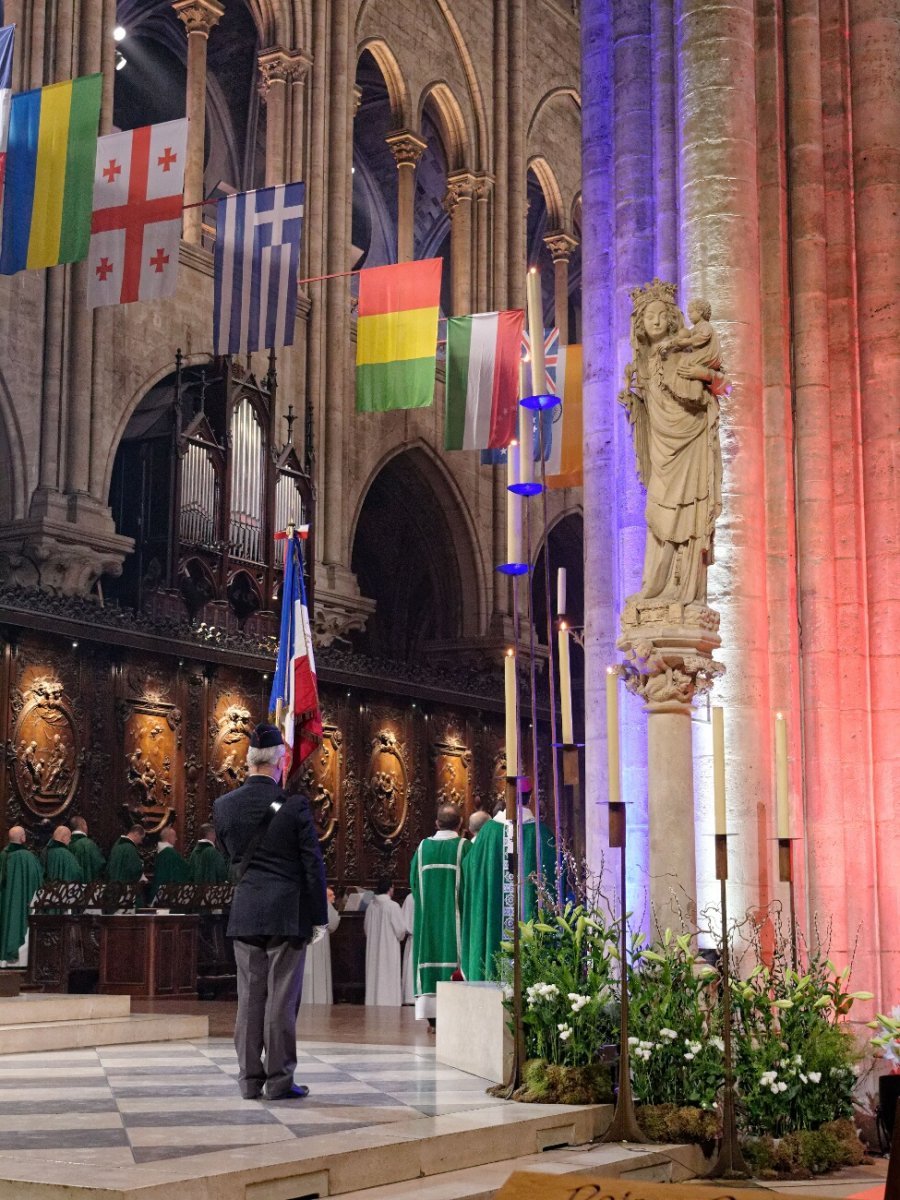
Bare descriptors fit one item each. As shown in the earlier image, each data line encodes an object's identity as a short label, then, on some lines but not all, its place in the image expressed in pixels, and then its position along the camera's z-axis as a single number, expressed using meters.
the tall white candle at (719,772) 6.79
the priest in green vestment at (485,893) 9.89
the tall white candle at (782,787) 7.34
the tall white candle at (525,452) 8.12
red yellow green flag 14.99
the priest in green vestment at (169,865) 16.31
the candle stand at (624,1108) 6.68
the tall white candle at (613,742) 6.85
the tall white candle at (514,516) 7.97
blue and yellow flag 12.12
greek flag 14.29
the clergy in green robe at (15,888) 14.86
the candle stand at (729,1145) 6.49
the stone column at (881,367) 10.35
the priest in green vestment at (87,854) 16.06
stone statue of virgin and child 8.35
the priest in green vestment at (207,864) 16.66
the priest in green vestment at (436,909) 10.74
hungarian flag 15.41
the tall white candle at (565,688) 7.39
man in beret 6.77
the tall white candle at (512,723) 7.11
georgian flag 13.01
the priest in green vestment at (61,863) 15.36
